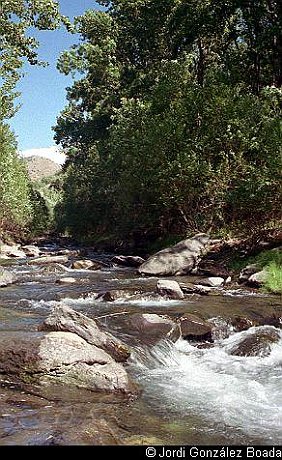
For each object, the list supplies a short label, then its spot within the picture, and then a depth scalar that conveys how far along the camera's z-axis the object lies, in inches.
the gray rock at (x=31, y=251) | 1411.2
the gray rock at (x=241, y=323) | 484.4
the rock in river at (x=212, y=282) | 727.1
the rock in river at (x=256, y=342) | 419.5
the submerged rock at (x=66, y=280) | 768.2
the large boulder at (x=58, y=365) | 308.3
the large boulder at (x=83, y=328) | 367.6
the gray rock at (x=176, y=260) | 866.8
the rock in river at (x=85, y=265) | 999.6
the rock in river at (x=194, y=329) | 458.9
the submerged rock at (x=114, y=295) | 615.2
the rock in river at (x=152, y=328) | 437.3
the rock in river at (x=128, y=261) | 1053.2
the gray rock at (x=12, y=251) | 1382.9
